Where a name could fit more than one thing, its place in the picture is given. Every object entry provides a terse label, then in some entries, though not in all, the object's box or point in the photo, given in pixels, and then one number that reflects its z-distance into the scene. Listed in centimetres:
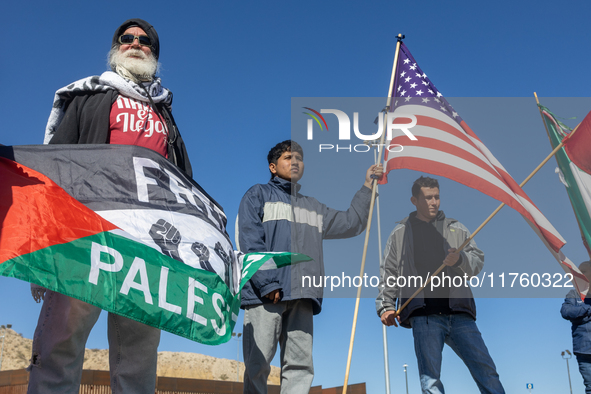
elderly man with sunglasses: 241
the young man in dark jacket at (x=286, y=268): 376
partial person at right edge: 543
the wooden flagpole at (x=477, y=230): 439
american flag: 471
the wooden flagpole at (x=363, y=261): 412
